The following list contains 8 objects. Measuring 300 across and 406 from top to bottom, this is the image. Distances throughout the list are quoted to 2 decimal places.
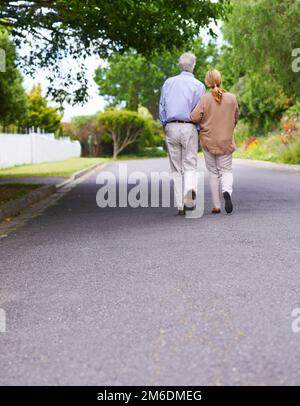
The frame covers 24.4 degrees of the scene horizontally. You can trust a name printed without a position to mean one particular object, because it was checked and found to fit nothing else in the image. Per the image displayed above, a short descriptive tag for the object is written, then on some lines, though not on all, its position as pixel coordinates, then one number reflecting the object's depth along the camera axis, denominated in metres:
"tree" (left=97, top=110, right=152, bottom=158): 58.00
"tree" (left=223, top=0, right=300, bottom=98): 21.70
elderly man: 8.79
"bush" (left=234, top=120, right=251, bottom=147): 46.74
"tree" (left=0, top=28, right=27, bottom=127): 26.53
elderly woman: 8.78
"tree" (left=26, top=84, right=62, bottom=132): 71.55
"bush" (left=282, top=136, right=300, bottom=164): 25.89
